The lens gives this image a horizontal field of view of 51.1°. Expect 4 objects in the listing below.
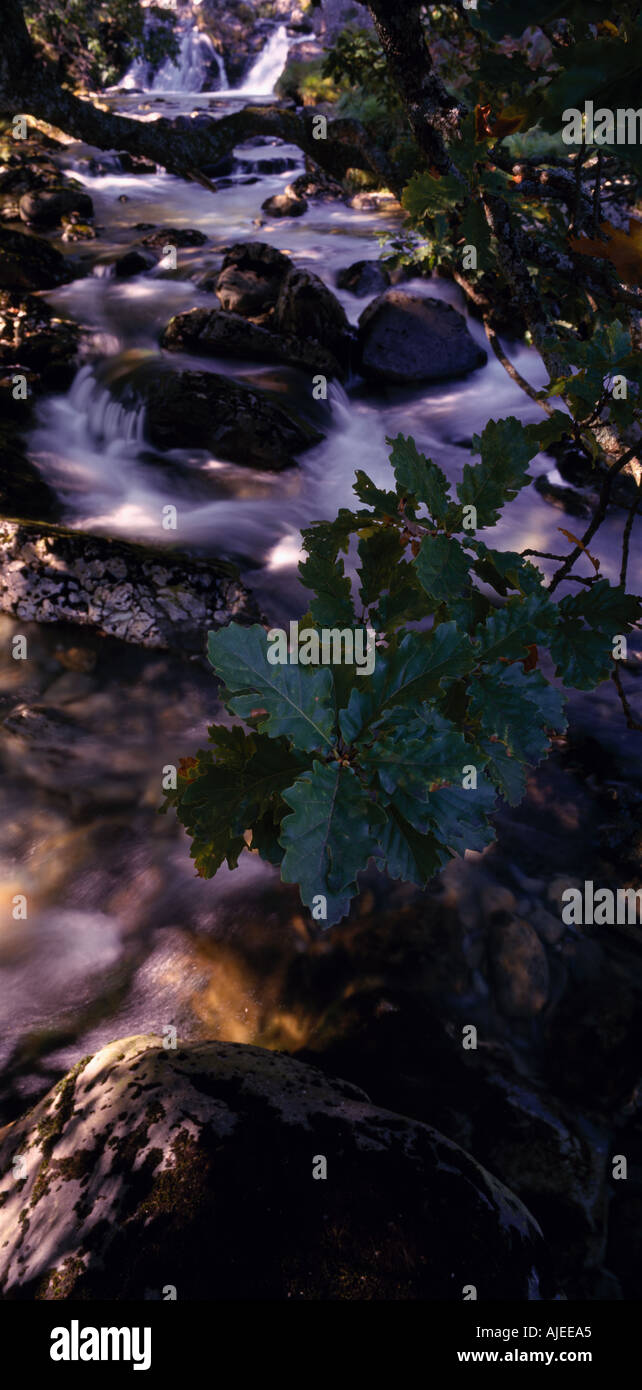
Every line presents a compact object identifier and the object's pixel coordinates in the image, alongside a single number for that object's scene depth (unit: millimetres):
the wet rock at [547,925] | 3312
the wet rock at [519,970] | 3043
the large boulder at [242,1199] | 1694
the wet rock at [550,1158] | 2350
